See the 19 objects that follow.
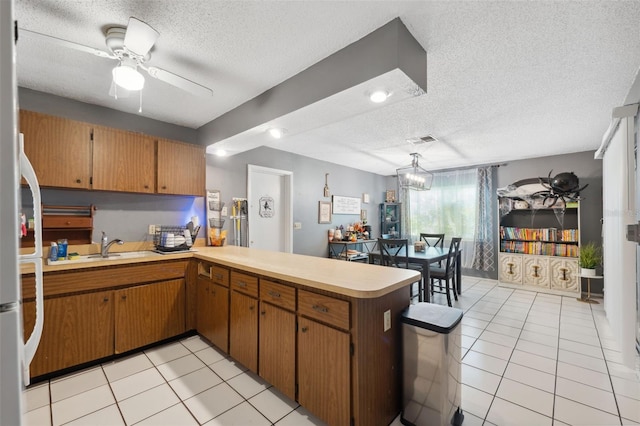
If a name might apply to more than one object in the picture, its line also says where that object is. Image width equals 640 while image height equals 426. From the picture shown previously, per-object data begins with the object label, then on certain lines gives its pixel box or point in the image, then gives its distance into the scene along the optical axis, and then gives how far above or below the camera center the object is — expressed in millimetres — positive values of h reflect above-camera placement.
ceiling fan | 1545 +1040
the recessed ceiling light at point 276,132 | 2699 +826
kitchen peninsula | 1497 -739
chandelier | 4441 +538
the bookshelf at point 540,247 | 4539 -628
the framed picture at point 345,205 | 5535 +164
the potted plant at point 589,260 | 4086 -755
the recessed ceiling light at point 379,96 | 1888 +833
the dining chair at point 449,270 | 3926 -876
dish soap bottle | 2398 -347
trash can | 1537 -923
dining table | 3680 -672
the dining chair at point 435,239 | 5173 -597
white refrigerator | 625 -52
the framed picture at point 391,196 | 6871 +413
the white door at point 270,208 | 4160 +77
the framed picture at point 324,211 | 5133 +20
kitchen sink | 2346 -419
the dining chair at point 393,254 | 3719 -609
